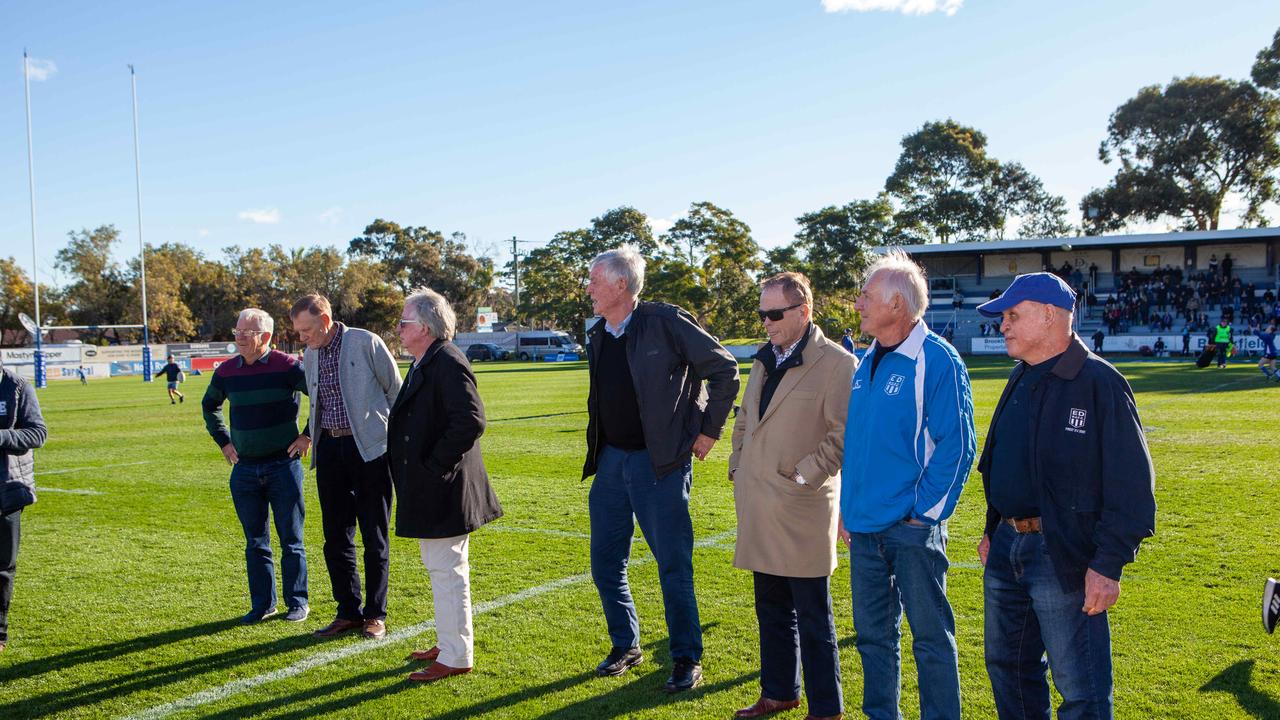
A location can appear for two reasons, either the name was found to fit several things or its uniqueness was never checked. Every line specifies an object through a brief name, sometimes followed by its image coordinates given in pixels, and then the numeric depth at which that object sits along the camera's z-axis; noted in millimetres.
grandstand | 46375
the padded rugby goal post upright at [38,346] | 41781
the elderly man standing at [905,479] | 3371
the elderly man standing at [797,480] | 3887
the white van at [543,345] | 65625
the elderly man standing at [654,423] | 4504
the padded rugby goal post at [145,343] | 44594
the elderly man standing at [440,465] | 4656
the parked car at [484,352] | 67625
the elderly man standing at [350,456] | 5500
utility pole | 84750
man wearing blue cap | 2900
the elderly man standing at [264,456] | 5836
